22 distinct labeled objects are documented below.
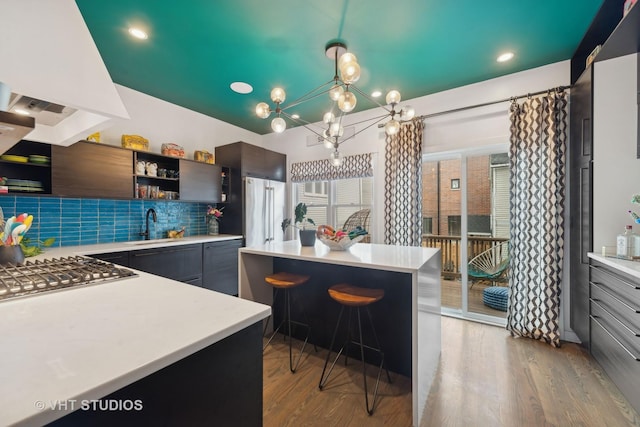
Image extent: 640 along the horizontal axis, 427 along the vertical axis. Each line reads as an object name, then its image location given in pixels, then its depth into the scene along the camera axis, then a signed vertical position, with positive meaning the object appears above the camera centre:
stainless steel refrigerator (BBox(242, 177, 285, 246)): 3.91 +0.04
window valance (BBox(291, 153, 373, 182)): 3.77 +0.67
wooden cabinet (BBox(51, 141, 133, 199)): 2.50 +0.42
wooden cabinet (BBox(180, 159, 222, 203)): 3.46 +0.42
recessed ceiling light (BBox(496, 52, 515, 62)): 2.48 +1.51
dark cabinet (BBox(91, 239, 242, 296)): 2.74 -0.60
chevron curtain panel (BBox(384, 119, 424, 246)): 3.25 +0.34
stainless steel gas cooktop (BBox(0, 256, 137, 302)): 1.05 -0.30
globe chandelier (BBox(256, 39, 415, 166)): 1.53 +0.79
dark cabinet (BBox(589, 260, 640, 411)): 1.58 -0.75
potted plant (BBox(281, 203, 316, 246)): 2.39 -0.19
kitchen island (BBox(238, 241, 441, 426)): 1.59 -0.60
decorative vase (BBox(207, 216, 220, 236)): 4.03 -0.21
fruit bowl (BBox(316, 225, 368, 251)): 2.21 -0.21
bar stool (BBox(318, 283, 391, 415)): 1.74 -0.58
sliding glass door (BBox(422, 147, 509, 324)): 3.11 -0.15
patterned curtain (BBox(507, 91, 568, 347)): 2.54 +0.00
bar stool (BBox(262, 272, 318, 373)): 2.14 -0.59
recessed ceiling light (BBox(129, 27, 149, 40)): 2.14 +1.48
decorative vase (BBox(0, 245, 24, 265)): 1.45 -0.25
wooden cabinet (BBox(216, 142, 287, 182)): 3.91 +0.83
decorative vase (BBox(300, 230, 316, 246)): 2.44 -0.23
